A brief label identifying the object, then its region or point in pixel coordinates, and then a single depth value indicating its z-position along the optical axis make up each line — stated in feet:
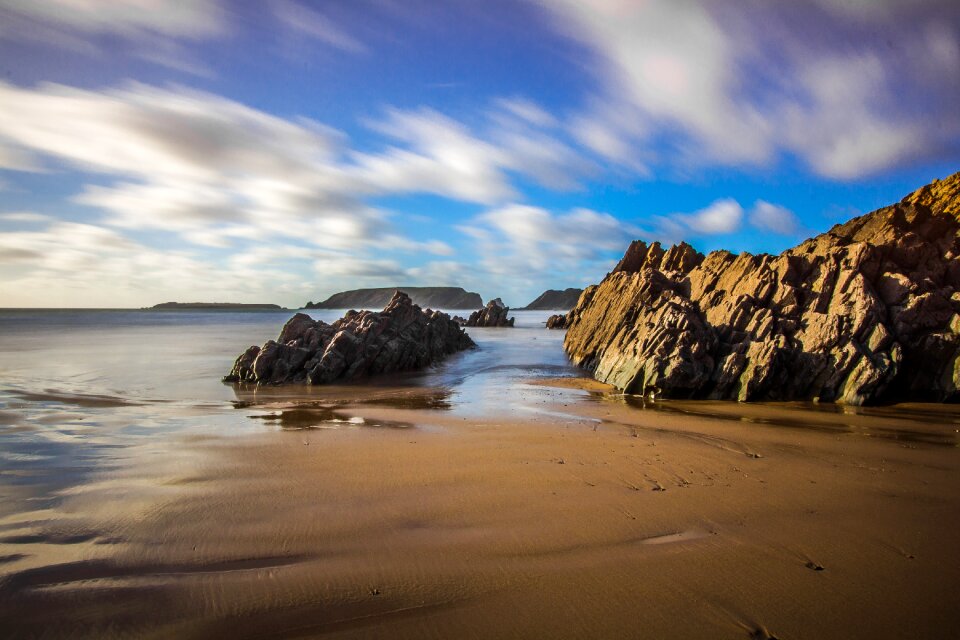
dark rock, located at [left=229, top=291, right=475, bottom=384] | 65.77
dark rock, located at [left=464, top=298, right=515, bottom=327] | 253.85
